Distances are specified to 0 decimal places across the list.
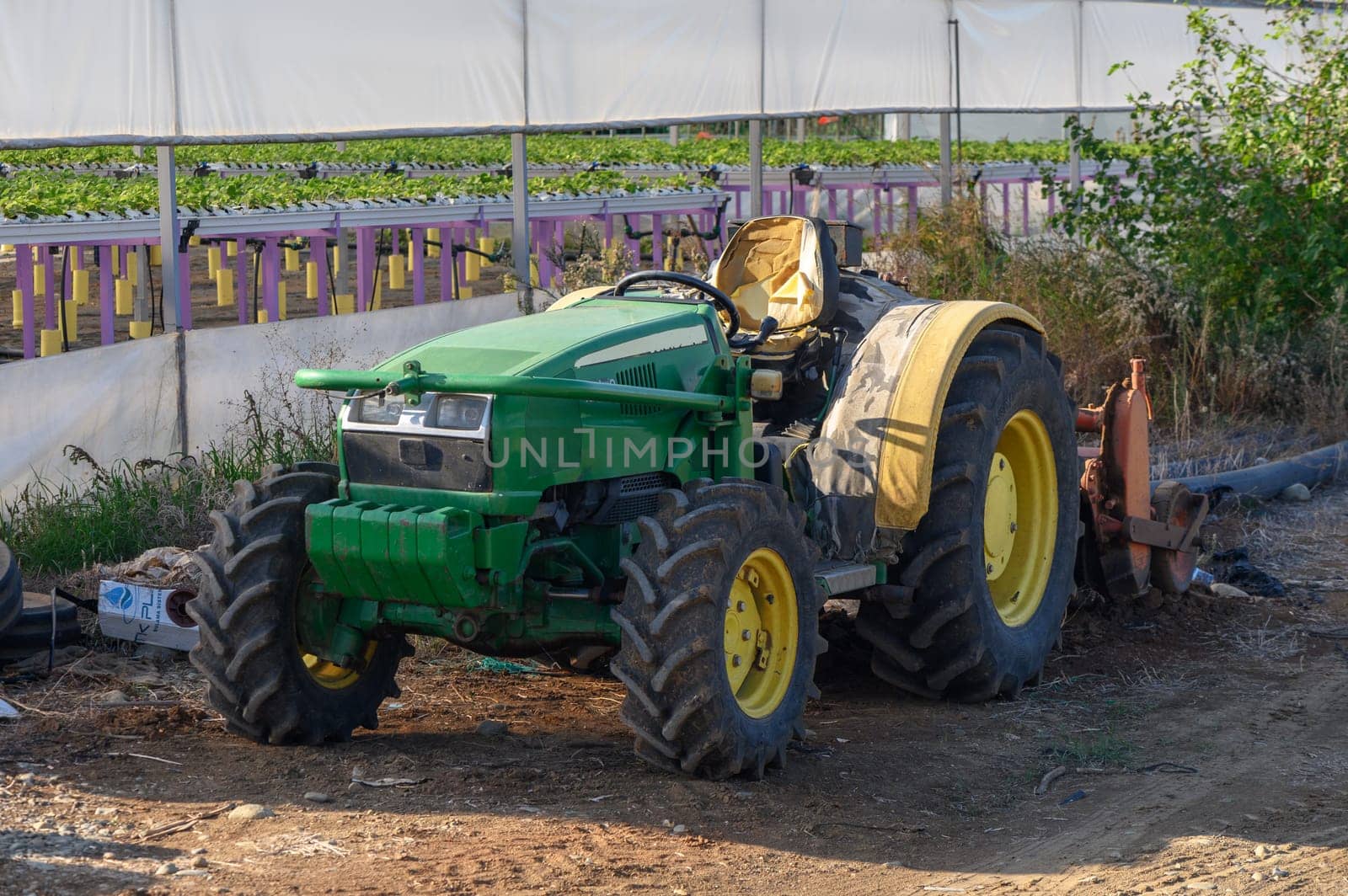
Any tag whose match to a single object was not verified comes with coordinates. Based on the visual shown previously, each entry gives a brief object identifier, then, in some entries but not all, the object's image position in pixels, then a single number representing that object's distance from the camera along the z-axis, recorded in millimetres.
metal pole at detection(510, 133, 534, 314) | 18234
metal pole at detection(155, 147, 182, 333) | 15094
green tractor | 8781
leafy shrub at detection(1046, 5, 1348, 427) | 20500
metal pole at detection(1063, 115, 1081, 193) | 27953
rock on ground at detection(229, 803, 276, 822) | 8437
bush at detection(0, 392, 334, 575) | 13680
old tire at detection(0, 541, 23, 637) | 11172
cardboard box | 11711
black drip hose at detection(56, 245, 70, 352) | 26187
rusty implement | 13023
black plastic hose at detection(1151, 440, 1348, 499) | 16594
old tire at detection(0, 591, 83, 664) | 11461
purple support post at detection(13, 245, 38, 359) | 22266
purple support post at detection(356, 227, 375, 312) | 24937
